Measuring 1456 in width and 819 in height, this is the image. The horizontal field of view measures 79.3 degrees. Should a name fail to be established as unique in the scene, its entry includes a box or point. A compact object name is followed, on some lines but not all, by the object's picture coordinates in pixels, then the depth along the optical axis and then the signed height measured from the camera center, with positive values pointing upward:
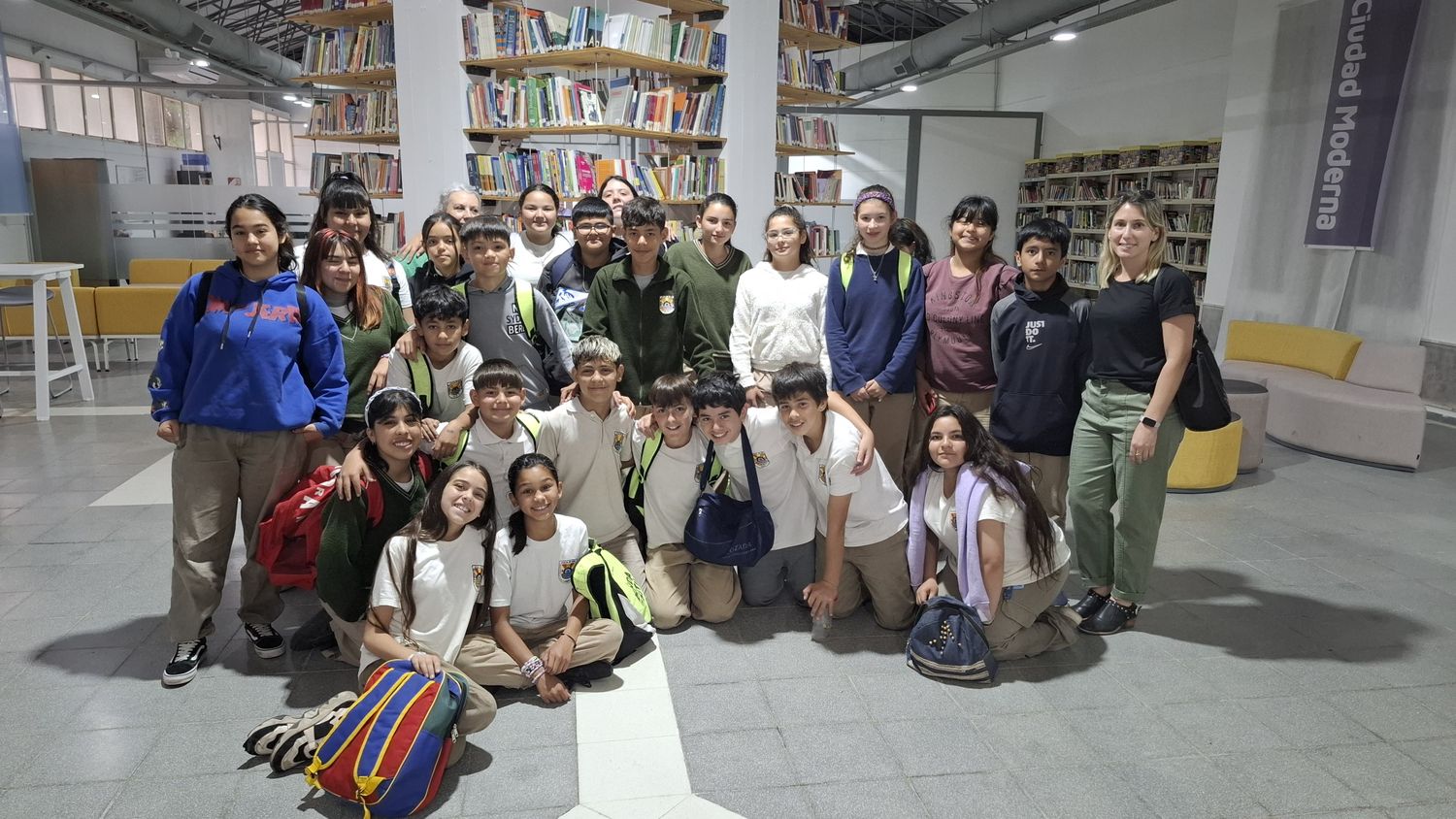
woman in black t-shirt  2.76 -0.48
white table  5.84 -0.55
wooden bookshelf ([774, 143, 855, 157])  6.66 +0.78
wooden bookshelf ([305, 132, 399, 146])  6.25 +0.71
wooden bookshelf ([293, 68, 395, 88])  6.11 +1.13
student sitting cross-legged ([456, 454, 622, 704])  2.51 -1.09
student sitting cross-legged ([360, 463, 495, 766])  2.41 -0.92
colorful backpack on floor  1.98 -1.16
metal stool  6.23 -0.49
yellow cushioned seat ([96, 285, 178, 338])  7.56 -0.67
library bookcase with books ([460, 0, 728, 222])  5.22 +0.92
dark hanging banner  6.55 +1.17
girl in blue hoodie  2.53 -0.47
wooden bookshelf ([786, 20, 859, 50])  6.28 +1.58
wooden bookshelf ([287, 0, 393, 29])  5.88 +1.51
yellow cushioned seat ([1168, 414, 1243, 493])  4.65 -1.03
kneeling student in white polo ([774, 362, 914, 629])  2.85 -0.86
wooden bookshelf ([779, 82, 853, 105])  6.49 +1.18
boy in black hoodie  2.99 -0.32
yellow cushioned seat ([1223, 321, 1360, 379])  5.99 -0.57
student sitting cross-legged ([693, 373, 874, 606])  2.91 -0.75
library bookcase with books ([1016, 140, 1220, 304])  9.64 +0.89
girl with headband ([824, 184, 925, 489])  3.34 -0.24
